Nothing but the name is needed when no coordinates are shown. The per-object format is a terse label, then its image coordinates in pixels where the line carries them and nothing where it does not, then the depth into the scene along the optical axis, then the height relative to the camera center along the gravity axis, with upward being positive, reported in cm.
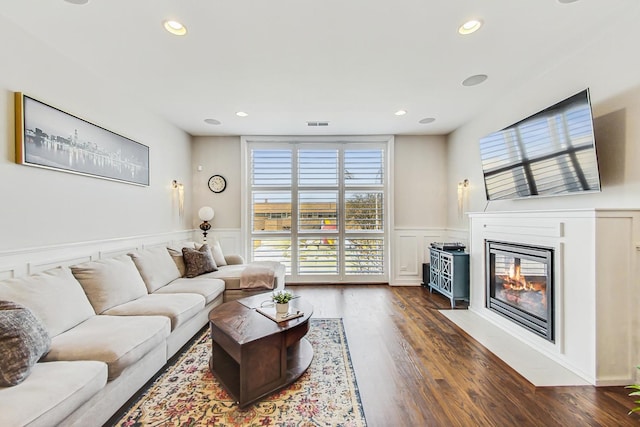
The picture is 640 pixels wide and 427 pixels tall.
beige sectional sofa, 123 -80
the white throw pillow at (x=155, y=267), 276 -60
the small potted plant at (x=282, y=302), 208 -71
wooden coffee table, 172 -96
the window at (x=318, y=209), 478 +7
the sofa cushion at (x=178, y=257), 335 -56
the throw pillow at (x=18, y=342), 125 -66
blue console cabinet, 365 -89
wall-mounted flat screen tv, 209 +56
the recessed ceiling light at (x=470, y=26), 194 +141
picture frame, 201 +64
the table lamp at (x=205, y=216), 444 -5
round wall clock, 476 +54
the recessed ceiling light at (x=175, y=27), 195 +141
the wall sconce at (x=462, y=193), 411 +30
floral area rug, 161 -127
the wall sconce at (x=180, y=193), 418 +33
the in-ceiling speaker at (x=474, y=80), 271 +140
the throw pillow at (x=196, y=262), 337 -64
